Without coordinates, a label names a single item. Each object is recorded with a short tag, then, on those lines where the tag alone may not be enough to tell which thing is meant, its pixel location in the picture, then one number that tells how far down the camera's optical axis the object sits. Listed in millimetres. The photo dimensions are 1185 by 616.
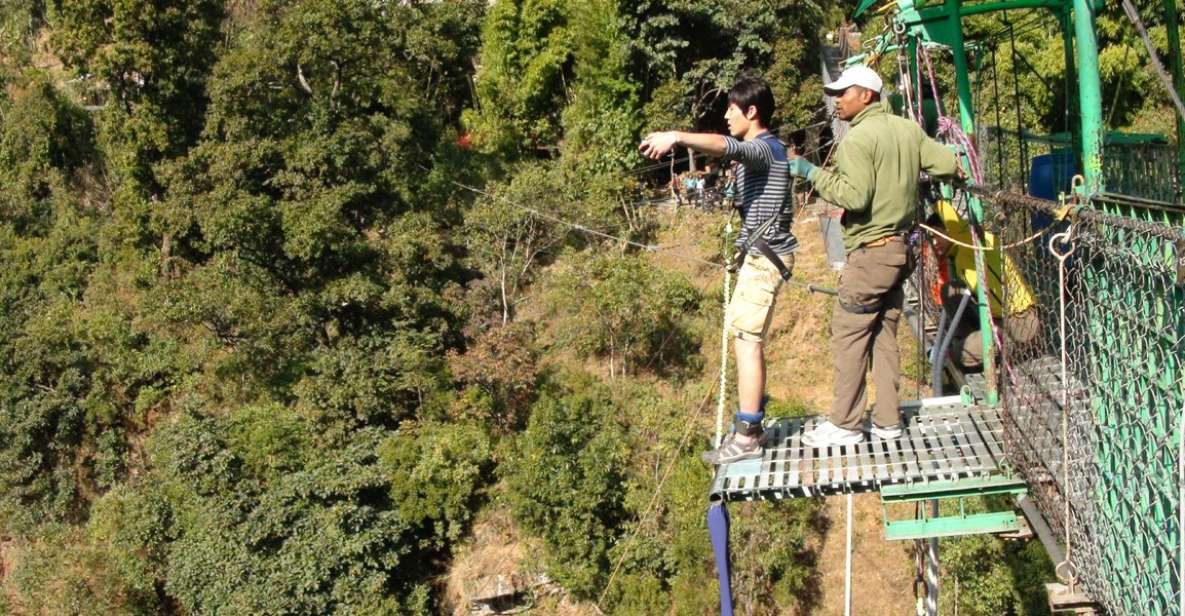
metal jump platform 3092
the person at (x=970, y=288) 3555
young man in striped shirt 3047
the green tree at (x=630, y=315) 12211
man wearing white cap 3062
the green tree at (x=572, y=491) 10398
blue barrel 5129
